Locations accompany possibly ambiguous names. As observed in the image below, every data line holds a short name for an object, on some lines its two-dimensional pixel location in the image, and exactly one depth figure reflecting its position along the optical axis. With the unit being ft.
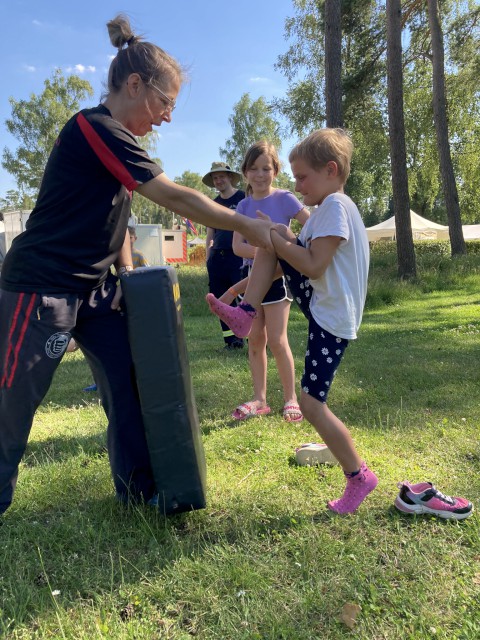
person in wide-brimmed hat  19.31
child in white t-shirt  7.59
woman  7.04
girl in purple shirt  11.84
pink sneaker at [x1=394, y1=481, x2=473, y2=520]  7.48
